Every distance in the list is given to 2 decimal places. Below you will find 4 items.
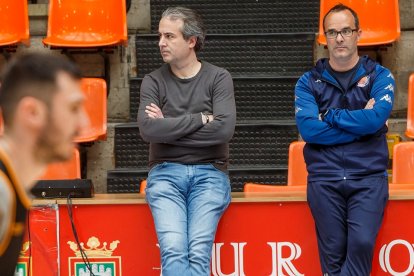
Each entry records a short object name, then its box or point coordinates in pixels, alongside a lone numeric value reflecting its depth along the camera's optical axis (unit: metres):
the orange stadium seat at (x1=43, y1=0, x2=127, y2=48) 14.93
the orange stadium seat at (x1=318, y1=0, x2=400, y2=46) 14.77
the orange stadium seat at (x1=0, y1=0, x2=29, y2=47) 15.06
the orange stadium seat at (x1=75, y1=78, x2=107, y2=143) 13.53
